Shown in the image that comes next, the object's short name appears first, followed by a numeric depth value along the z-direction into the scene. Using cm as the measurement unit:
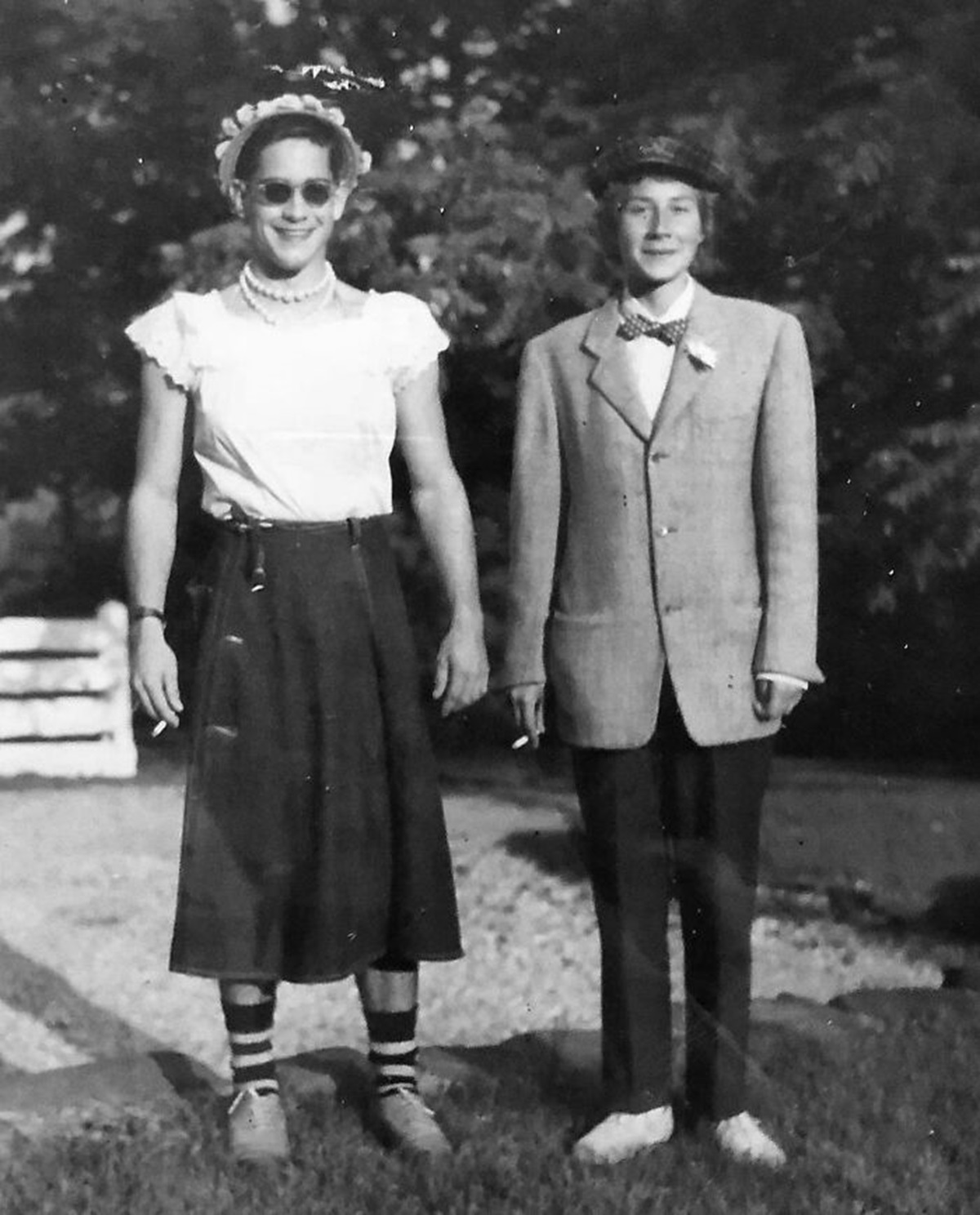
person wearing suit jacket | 310
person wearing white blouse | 312
